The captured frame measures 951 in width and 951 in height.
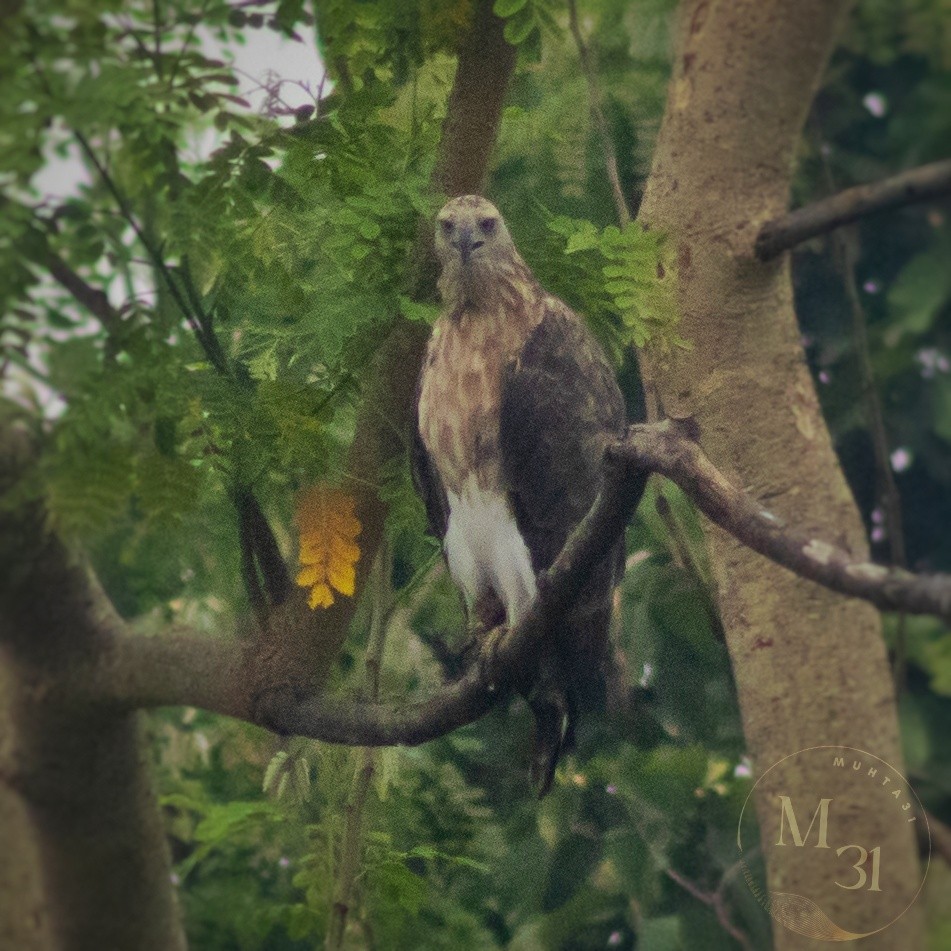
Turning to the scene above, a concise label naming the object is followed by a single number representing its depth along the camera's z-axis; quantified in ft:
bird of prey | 87.85
